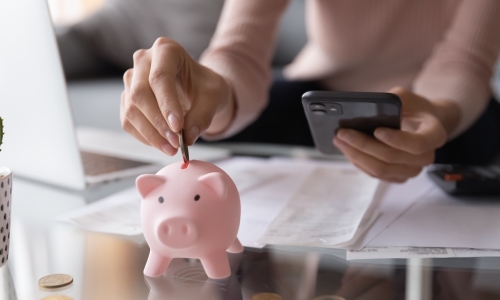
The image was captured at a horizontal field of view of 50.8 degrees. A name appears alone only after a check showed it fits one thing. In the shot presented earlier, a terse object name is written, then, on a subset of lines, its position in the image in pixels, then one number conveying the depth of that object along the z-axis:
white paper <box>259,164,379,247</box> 0.53
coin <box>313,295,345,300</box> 0.41
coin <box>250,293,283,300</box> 0.41
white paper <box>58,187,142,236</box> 0.56
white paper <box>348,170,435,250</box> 0.53
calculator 0.63
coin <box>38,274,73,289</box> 0.44
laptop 0.60
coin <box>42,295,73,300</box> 0.42
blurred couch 1.70
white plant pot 0.44
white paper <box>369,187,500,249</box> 0.50
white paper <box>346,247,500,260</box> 0.48
